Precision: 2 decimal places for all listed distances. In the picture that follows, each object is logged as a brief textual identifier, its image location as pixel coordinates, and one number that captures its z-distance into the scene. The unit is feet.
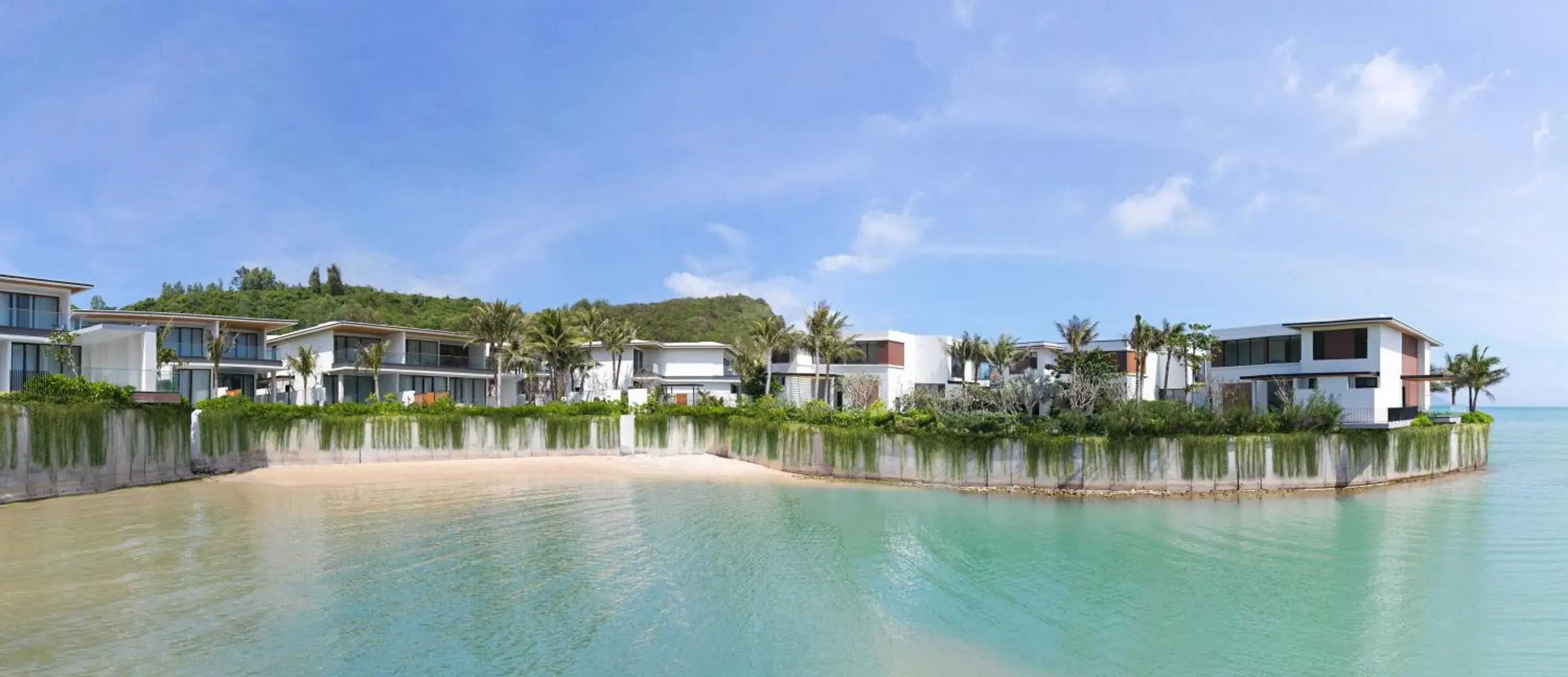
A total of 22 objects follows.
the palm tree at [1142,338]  160.25
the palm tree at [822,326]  193.26
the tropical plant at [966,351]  220.84
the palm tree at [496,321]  180.34
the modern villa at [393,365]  182.50
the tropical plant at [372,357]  175.22
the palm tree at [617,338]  202.28
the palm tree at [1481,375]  213.25
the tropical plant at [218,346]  160.45
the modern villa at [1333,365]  146.72
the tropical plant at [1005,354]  217.97
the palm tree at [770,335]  193.77
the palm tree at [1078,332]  177.27
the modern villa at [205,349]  165.58
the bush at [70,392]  105.09
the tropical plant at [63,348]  120.67
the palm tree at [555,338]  191.83
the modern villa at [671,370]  214.90
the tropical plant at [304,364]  176.04
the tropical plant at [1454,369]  219.55
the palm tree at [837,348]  194.49
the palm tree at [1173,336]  161.99
